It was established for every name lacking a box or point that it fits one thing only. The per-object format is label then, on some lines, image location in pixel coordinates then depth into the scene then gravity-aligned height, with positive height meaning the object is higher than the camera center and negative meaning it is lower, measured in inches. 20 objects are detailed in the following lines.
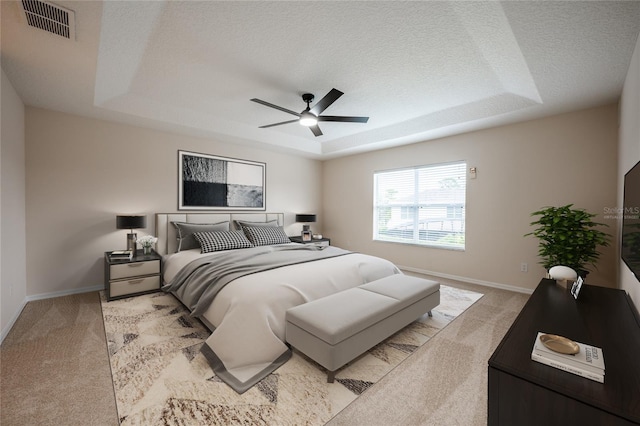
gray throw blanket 98.4 -24.5
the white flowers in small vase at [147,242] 146.0 -19.6
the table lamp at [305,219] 224.1 -8.8
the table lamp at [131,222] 138.5 -8.2
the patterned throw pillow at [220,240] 148.1 -19.1
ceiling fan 114.3 +42.3
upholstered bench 72.4 -33.5
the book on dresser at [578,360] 39.1 -23.3
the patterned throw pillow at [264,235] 169.7 -17.8
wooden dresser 34.7 -24.4
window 176.6 +3.5
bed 79.2 -28.6
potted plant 114.9 -11.4
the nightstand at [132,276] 128.4 -34.7
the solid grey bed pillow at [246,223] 181.9 -10.8
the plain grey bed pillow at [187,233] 155.9 -15.3
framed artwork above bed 172.7 +17.1
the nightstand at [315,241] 208.1 -25.9
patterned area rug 60.7 -46.7
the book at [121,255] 133.1 -24.7
